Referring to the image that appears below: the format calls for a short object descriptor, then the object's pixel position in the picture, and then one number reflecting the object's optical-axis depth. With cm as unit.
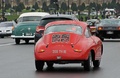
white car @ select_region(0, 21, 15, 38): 4931
